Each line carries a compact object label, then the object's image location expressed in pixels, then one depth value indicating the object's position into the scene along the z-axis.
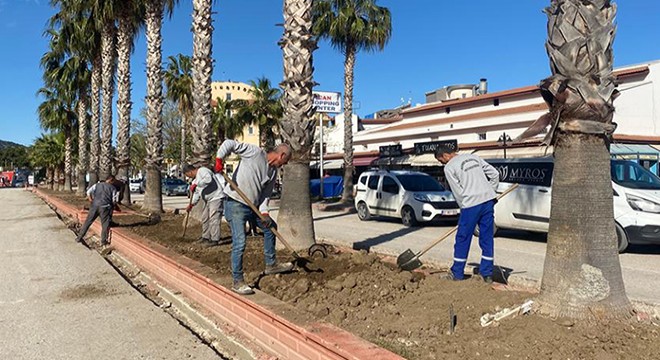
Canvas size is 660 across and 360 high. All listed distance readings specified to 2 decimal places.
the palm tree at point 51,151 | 54.97
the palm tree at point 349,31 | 25.39
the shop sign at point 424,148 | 25.56
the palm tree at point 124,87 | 19.28
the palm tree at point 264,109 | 33.66
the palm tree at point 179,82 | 38.84
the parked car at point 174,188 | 41.88
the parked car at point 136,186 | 47.21
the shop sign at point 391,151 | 28.98
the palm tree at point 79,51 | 23.68
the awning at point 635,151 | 20.53
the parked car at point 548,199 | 8.88
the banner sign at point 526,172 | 10.66
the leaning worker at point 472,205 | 5.40
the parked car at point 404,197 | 14.10
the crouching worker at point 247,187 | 5.21
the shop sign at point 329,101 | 26.28
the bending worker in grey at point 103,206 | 11.03
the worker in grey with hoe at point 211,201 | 9.13
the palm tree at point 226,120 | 36.62
